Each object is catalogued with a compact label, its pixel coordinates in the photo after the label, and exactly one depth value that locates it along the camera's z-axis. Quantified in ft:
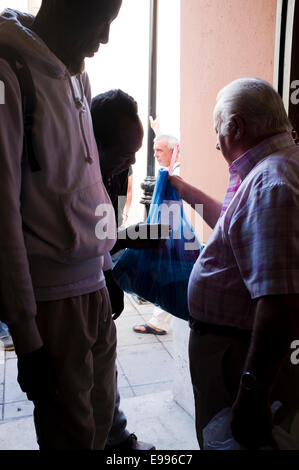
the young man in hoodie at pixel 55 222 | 4.00
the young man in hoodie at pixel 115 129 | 5.91
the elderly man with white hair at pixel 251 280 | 4.29
